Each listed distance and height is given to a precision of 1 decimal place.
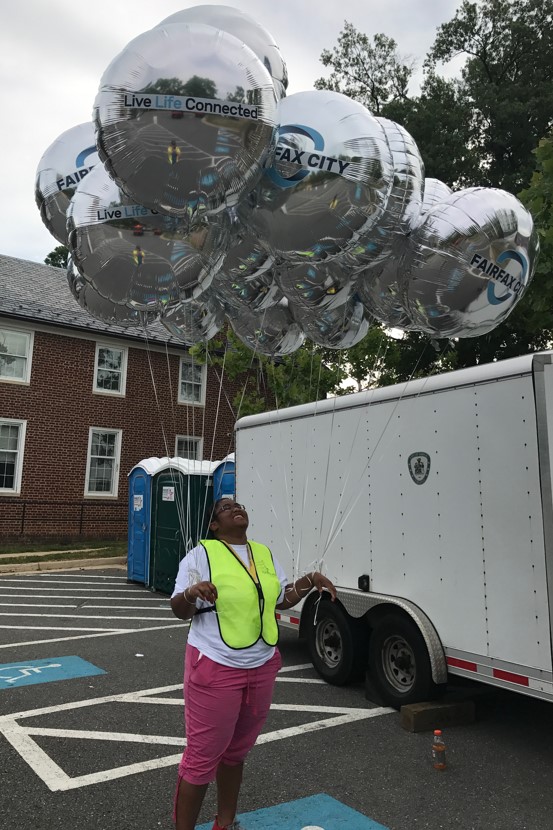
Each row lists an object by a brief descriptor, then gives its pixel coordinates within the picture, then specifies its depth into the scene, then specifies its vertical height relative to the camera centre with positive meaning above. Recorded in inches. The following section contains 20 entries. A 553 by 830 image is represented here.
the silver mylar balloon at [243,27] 130.6 +101.1
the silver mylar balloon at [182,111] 111.8 +71.0
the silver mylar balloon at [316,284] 157.2 +60.0
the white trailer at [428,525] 172.9 +0.5
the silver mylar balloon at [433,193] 171.3 +91.4
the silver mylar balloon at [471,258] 155.6 +64.9
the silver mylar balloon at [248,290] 181.8 +66.4
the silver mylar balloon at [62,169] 168.1 +90.5
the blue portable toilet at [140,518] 499.8 +2.1
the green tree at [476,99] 778.2 +571.9
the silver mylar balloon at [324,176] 131.6 +70.4
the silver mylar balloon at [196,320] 188.7 +61.4
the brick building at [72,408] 709.3 +130.4
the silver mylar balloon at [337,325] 188.2 +59.2
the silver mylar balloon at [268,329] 204.2 +62.6
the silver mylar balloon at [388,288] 167.9 +66.1
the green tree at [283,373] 548.7 +135.7
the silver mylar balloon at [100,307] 178.2 +59.4
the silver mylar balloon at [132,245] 139.5 +60.4
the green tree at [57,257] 1766.7 +716.0
